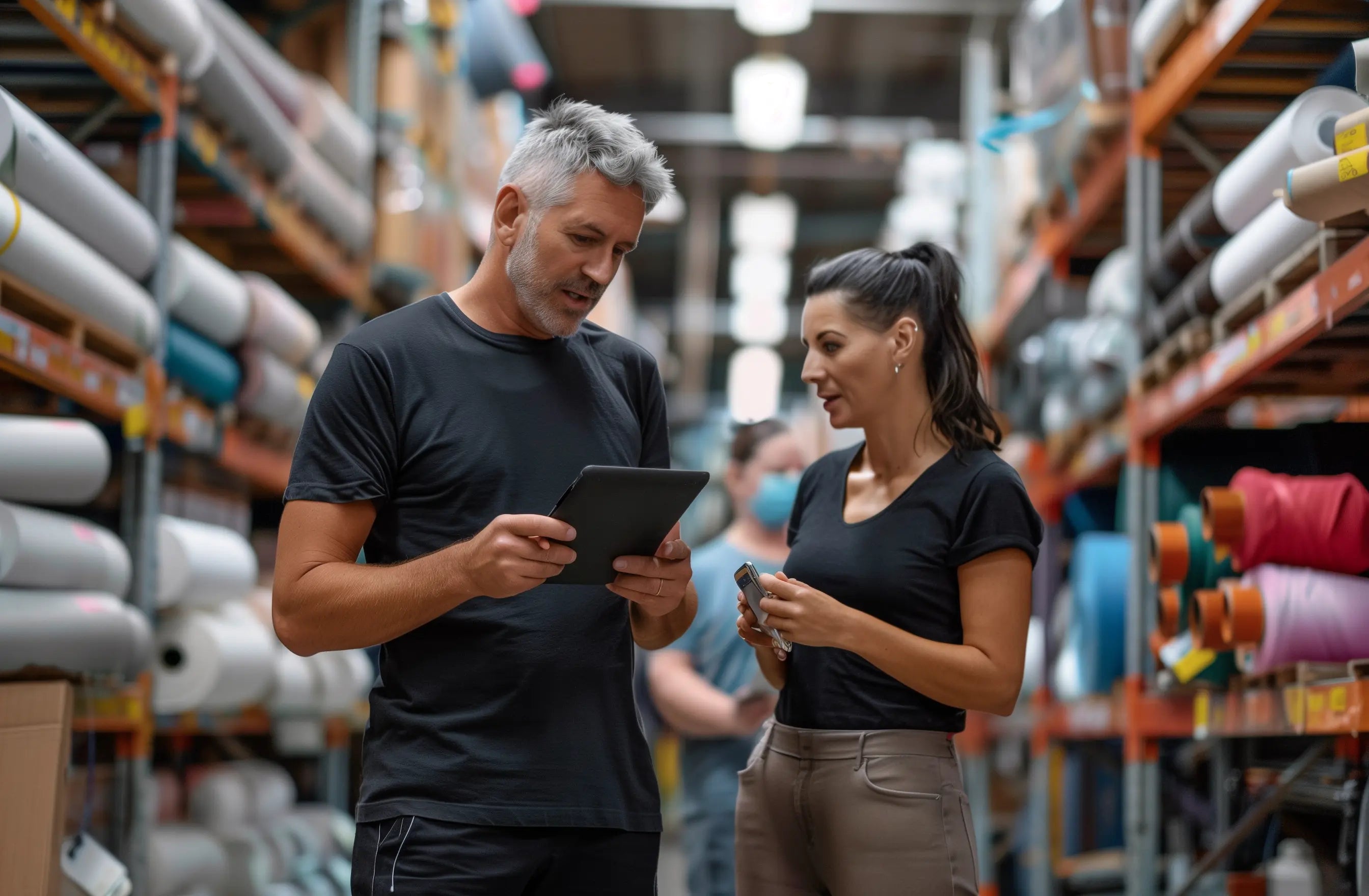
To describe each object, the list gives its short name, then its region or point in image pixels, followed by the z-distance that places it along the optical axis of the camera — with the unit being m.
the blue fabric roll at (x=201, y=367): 4.50
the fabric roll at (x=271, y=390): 5.09
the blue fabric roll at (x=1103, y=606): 5.06
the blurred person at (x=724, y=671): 3.96
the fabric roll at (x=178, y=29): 3.86
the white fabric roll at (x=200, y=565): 4.22
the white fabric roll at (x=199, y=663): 4.36
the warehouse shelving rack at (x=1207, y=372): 3.14
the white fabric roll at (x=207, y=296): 4.39
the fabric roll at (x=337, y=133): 5.82
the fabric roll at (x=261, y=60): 4.93
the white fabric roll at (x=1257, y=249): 3.39
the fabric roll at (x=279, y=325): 5.04
